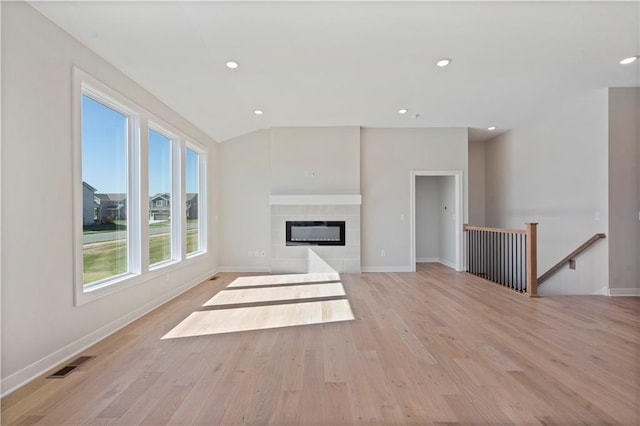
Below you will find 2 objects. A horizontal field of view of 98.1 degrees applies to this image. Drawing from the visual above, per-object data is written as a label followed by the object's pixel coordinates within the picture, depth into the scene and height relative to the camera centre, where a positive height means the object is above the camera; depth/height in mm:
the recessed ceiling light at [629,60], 3211 +1762
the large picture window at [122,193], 2617 +251
